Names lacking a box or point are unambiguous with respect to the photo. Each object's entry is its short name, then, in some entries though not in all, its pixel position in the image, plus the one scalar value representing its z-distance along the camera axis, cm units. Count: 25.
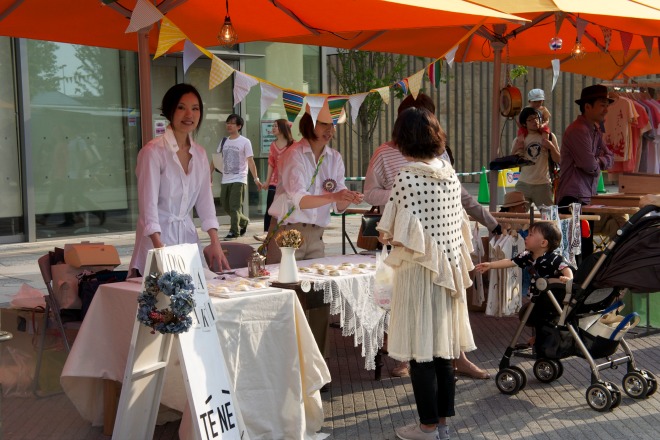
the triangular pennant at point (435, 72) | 664
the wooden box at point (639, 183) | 907
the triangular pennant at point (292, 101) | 575
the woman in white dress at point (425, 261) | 466
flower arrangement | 514
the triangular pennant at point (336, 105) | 584
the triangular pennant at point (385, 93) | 605
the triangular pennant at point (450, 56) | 640
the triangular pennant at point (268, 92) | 570
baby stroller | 535
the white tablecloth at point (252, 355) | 468
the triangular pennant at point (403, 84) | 629
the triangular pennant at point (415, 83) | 605
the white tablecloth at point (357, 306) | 526
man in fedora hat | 838
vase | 511
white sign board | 425
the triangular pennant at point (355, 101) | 602
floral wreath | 421
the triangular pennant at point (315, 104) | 569
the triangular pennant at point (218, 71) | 530
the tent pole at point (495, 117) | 866
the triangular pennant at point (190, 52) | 521
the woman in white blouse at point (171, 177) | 521
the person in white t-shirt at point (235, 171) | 1281
